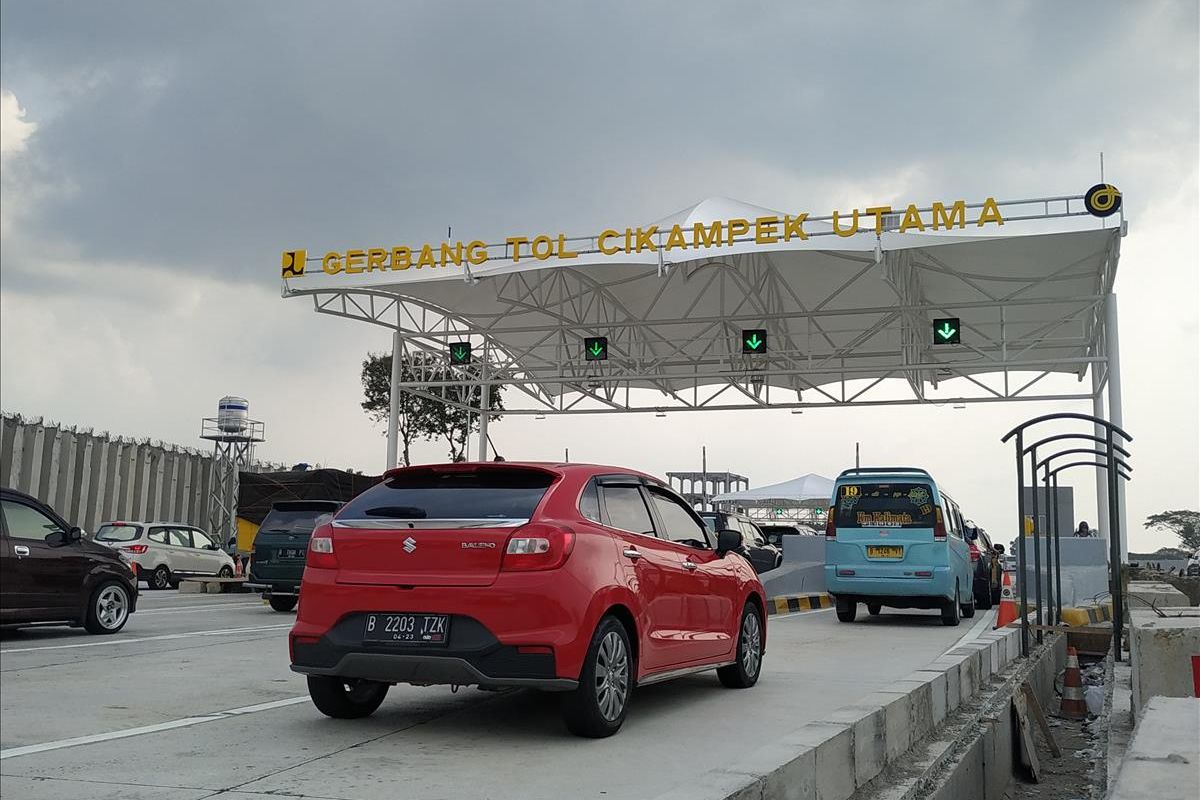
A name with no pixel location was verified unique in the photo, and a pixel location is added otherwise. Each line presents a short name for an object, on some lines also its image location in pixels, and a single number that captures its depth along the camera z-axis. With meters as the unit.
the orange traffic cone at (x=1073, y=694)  12.09
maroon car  10.50
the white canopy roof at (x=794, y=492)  51.50
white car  25.02
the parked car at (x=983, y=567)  19.70
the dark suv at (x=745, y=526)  22.34
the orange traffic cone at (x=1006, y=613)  14.22
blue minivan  15.80
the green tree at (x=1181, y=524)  78.50
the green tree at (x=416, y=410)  46.94
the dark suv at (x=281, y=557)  16.41
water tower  41.69
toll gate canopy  22.58
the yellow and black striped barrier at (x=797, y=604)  19.75
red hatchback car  5.93
